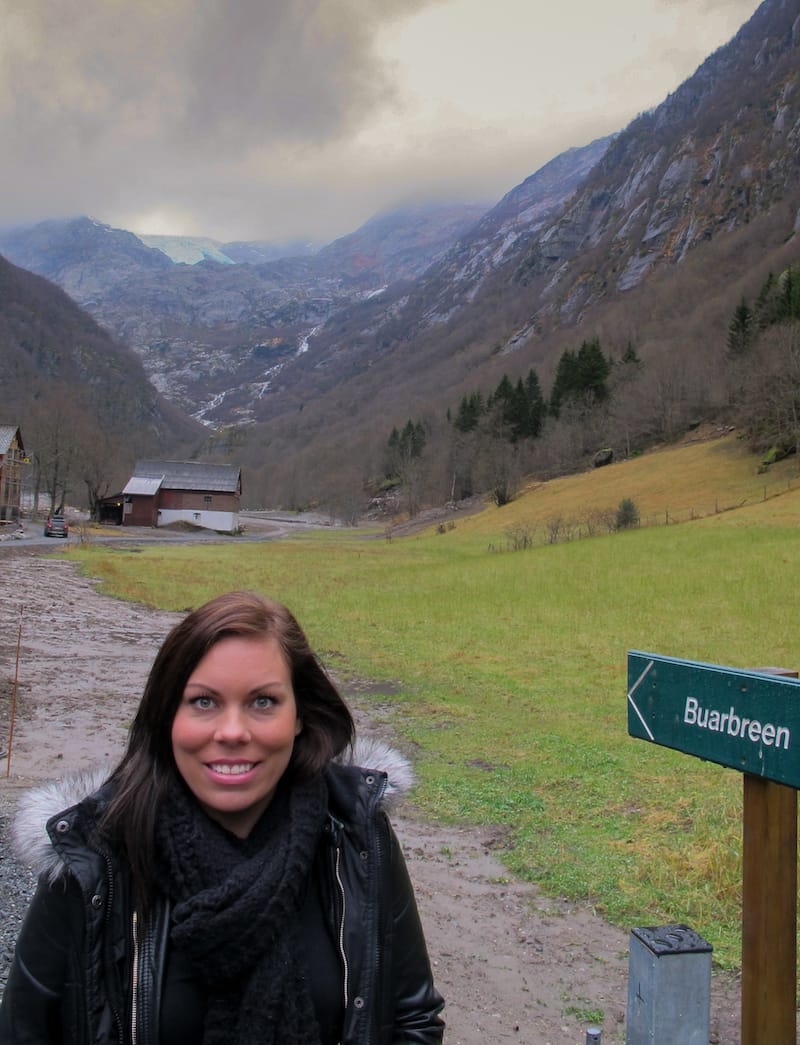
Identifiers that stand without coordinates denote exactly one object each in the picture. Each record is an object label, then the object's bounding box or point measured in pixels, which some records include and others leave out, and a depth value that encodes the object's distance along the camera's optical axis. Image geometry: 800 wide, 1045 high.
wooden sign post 2.73
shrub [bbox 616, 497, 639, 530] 44.62
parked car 53.06
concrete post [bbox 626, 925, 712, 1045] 2.76
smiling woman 2.06
